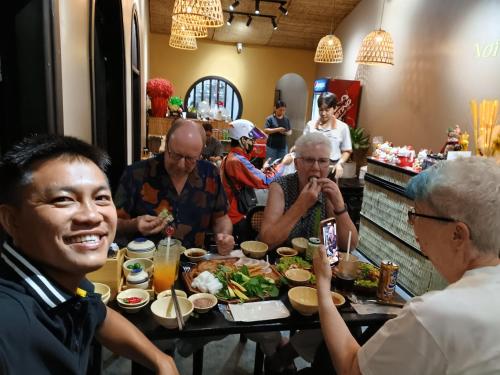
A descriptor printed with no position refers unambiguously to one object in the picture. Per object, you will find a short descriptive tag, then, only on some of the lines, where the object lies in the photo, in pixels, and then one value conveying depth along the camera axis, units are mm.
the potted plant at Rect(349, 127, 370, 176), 5559
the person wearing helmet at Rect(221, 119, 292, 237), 2951
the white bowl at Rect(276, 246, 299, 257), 1795
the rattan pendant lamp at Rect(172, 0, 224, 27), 2646
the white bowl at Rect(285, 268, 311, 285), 1490
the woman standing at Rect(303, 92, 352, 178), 4391
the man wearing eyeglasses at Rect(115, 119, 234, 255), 1915
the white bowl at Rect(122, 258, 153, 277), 1468
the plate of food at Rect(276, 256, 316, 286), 1497
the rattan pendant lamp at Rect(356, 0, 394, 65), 4344
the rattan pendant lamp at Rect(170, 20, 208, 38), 4167
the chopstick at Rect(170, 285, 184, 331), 1179
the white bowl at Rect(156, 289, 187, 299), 1322
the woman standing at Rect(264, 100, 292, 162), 6771
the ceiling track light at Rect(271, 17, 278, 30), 6795
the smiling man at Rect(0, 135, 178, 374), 729
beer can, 1439
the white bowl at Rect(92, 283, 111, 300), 1265
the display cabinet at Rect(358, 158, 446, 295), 3145
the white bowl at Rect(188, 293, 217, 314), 1256
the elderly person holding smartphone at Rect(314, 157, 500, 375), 815
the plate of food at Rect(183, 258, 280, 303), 1389
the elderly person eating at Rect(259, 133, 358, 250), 1900
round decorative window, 8328
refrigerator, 5871
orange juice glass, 1398
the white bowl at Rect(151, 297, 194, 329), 1178
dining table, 1186
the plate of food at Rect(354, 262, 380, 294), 1497
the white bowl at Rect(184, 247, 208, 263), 1671
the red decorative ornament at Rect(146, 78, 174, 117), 5098
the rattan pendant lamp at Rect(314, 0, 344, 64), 5590
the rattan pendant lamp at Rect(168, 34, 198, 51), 5258
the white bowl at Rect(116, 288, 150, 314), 1229
